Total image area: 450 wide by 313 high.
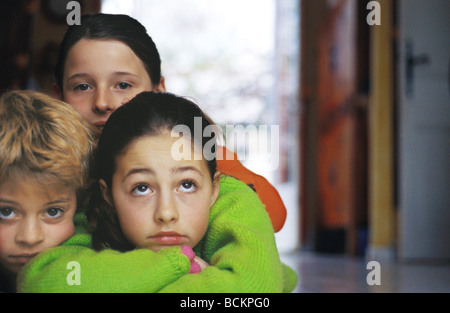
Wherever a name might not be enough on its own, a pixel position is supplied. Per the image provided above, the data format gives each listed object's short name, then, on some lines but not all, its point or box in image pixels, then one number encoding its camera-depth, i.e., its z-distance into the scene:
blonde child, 2.06
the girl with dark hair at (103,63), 2.20
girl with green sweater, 2.05
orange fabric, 2.32
